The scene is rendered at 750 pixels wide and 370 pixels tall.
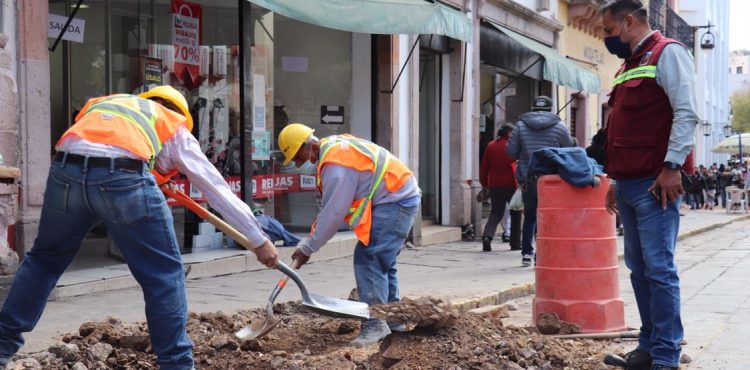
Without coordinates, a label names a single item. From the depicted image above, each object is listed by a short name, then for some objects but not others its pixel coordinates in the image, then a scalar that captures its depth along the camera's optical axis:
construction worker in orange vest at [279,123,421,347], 5.94
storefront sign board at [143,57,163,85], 10.58
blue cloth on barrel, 6.70
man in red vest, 5.00
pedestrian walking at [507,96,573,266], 10.95
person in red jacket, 12.78
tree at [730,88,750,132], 82.39
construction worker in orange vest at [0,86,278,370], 4.46
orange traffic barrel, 6.71
